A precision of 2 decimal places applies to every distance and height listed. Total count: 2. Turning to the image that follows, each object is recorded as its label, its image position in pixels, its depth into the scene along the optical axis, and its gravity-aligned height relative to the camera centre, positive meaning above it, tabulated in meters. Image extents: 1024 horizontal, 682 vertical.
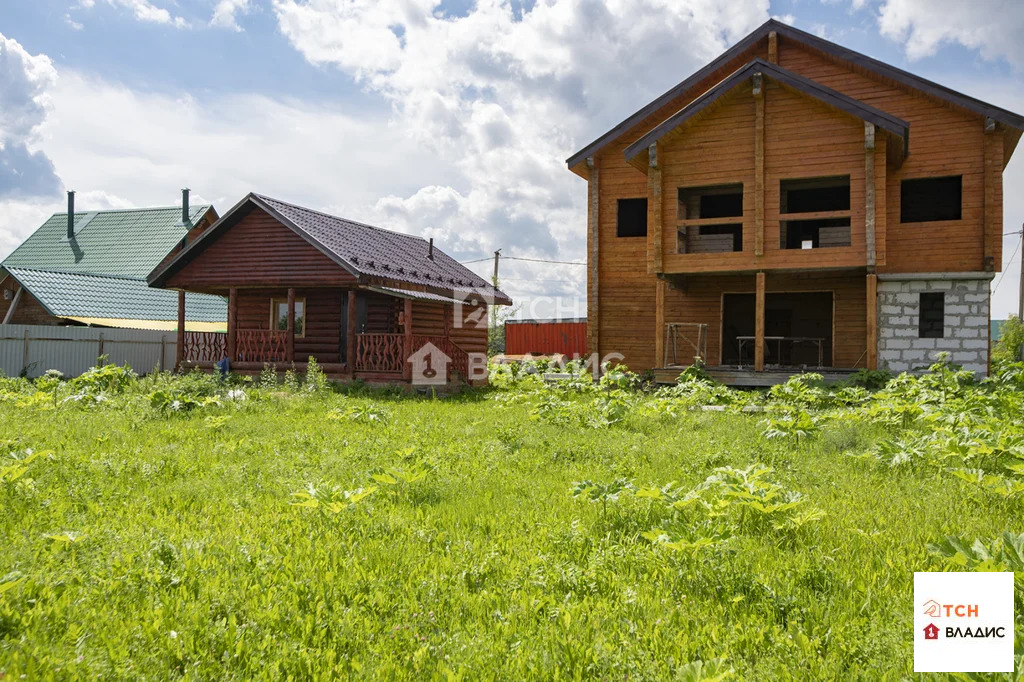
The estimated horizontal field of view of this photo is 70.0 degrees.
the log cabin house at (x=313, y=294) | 18.08 +1.36
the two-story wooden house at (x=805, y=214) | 15.99 +3.37
